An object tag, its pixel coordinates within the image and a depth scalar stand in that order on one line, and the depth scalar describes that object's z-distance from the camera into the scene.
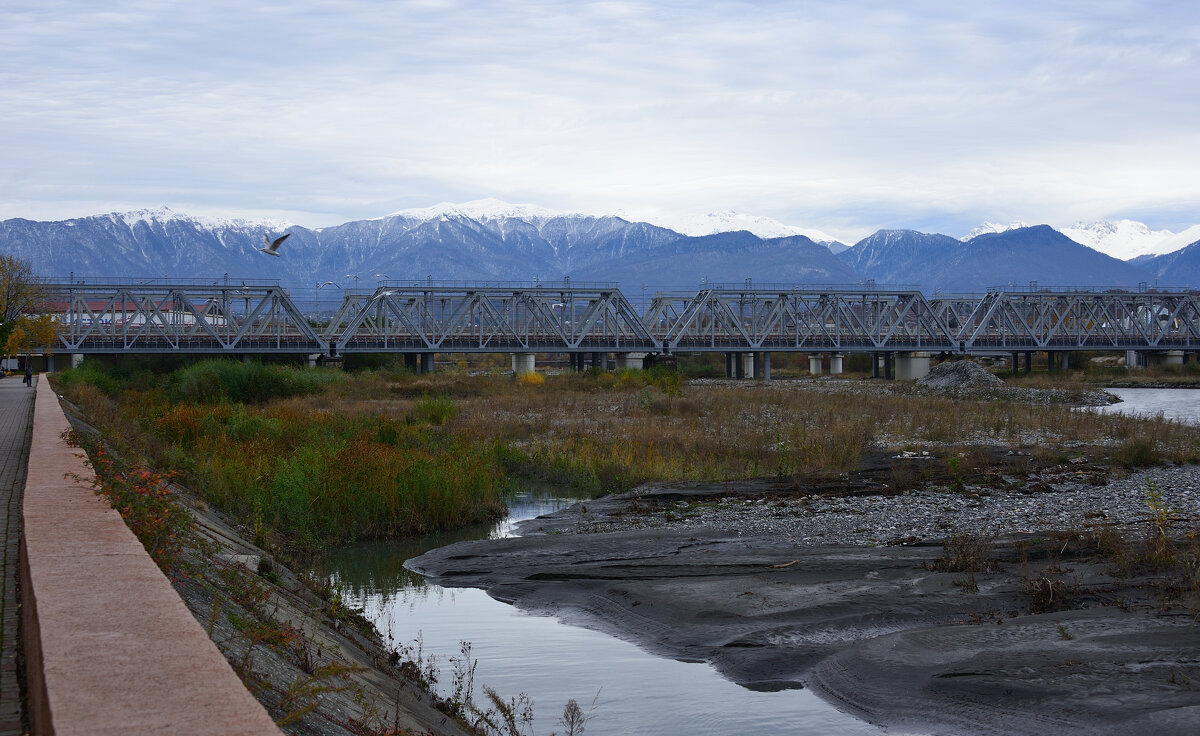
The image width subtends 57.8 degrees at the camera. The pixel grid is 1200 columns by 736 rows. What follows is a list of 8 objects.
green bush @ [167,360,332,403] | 48.03
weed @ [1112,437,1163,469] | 26.22
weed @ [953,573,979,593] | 13.44
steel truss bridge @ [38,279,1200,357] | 98.56
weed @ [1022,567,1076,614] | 12.58
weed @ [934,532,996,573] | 14.43
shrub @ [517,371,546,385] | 75.92
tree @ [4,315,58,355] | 73.72
